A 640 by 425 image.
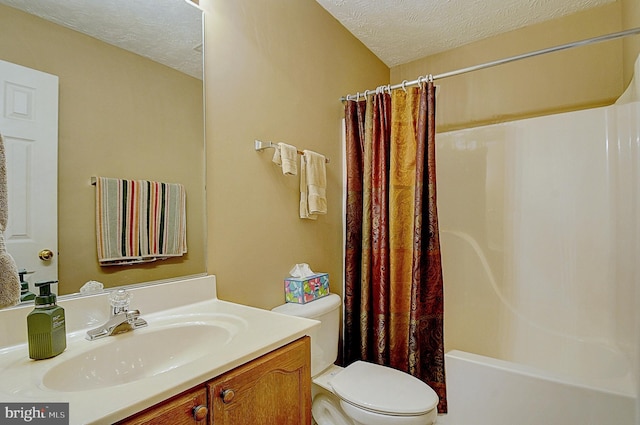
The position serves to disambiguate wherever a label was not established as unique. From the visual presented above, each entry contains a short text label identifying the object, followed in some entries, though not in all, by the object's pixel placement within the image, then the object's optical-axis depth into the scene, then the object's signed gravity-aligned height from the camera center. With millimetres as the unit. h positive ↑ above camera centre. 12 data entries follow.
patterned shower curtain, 1774 -126
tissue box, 1618 -352
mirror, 937 +382
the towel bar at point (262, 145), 1520 +328
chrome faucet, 923 -284
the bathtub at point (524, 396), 1294 -764
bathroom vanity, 618 -331
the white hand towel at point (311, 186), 1734 +159
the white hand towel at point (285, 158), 1553 +272
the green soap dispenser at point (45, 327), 764 -246
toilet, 1294 -733
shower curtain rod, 1442 +758
